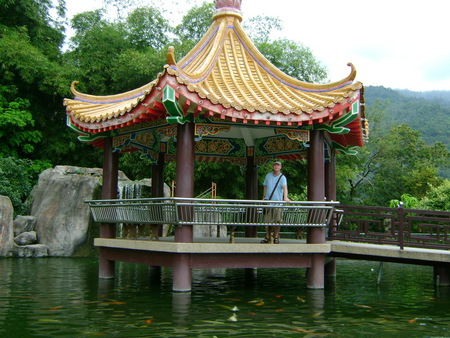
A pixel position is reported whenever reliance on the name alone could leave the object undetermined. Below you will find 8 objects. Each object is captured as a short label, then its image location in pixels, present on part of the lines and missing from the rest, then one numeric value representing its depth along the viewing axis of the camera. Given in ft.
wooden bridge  32.40
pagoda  32.71
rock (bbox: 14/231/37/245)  62.08
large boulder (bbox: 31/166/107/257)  63.67
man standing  35.58
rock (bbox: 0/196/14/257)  58.85
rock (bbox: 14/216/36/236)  63.57
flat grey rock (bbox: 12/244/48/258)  60.13
